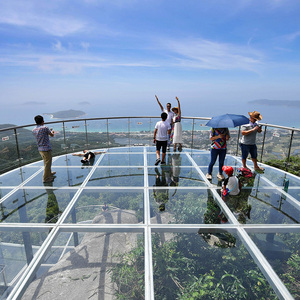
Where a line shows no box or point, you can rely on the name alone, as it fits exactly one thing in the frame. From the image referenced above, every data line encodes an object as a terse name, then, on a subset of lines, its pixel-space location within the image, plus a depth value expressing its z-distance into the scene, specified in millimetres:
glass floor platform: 2537
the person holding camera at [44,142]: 5043
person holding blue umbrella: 4949
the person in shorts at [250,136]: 5188
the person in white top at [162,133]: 6017
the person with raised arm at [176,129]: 7422
